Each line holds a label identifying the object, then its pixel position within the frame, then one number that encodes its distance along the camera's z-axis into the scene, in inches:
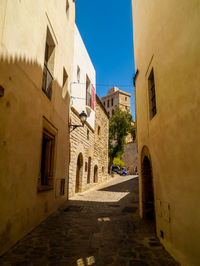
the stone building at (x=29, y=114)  125.6
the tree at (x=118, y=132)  990.8
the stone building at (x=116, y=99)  1998.0
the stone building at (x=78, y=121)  359.9
